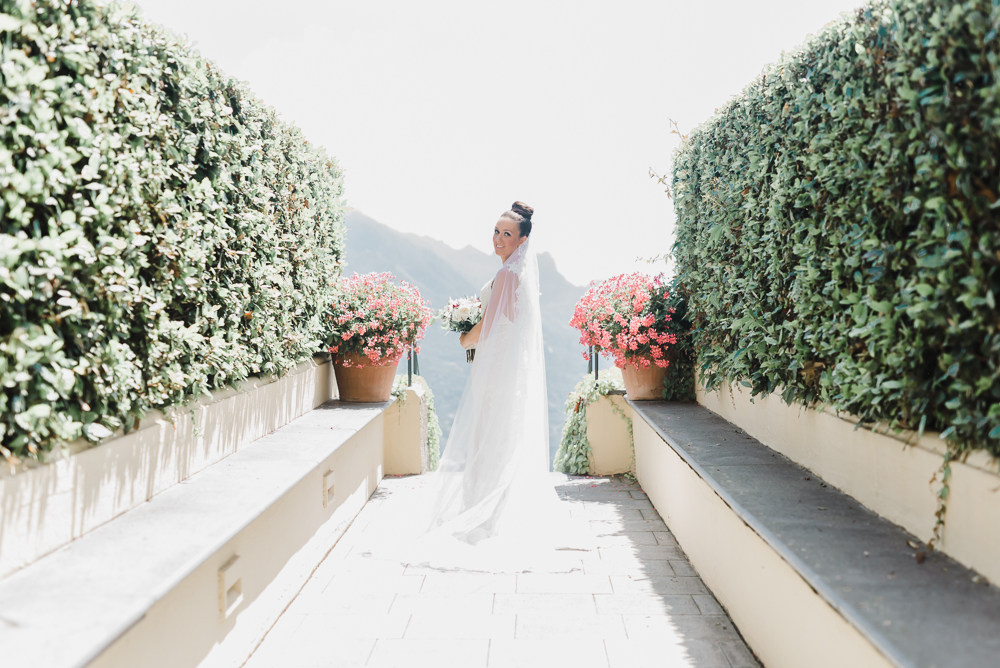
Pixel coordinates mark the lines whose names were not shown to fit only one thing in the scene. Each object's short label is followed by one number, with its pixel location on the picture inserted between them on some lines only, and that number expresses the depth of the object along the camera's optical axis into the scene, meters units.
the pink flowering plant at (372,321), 6.83
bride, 5.12
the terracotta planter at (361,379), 6.93
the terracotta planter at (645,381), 7.14
